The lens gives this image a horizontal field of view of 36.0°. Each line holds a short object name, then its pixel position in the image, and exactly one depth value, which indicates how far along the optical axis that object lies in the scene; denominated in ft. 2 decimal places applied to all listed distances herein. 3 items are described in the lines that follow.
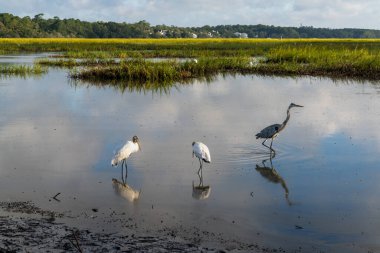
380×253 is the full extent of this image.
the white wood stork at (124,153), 29.71
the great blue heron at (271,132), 36.40
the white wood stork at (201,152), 29.84
